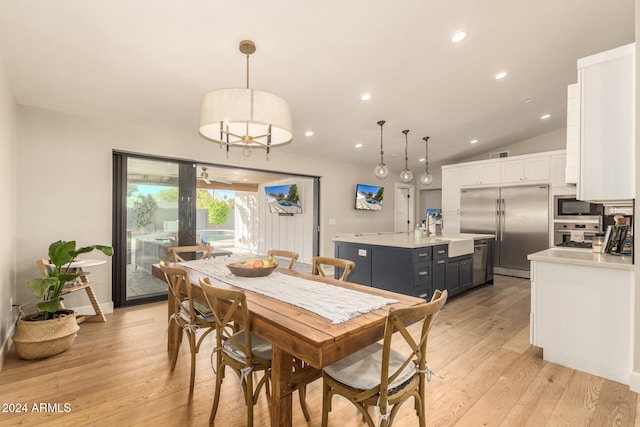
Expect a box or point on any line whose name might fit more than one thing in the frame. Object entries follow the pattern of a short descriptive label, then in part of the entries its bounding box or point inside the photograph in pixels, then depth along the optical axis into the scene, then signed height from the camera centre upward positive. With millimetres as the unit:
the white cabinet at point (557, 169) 4941 +746
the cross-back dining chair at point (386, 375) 1154 -749
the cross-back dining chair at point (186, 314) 1885 -751
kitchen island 3570 -655
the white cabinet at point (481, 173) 5715 +791
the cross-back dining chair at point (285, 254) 2656 -405
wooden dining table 1131 -525
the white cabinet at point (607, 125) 2096 +655
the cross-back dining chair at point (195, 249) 3006 -412
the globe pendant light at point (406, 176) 4141 +519
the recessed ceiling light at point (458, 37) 2641 +1619
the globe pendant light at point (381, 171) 3914 +552
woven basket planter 2311 -1023
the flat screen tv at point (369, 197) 6359 +332
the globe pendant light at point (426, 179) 4434 +506
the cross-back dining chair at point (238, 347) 1408 -758
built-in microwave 4629 +58
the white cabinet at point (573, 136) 2320 +625
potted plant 2309 -933
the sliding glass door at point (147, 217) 3569 -75
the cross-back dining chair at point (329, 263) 2180 -424
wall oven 4565 -296
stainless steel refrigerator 5203 -148
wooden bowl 2096 -431
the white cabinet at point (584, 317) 2080 -808
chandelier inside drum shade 1772 +638
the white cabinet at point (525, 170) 5133 +778
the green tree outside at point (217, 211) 10336 +9
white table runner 1425 -486
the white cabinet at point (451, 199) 6250 +292
